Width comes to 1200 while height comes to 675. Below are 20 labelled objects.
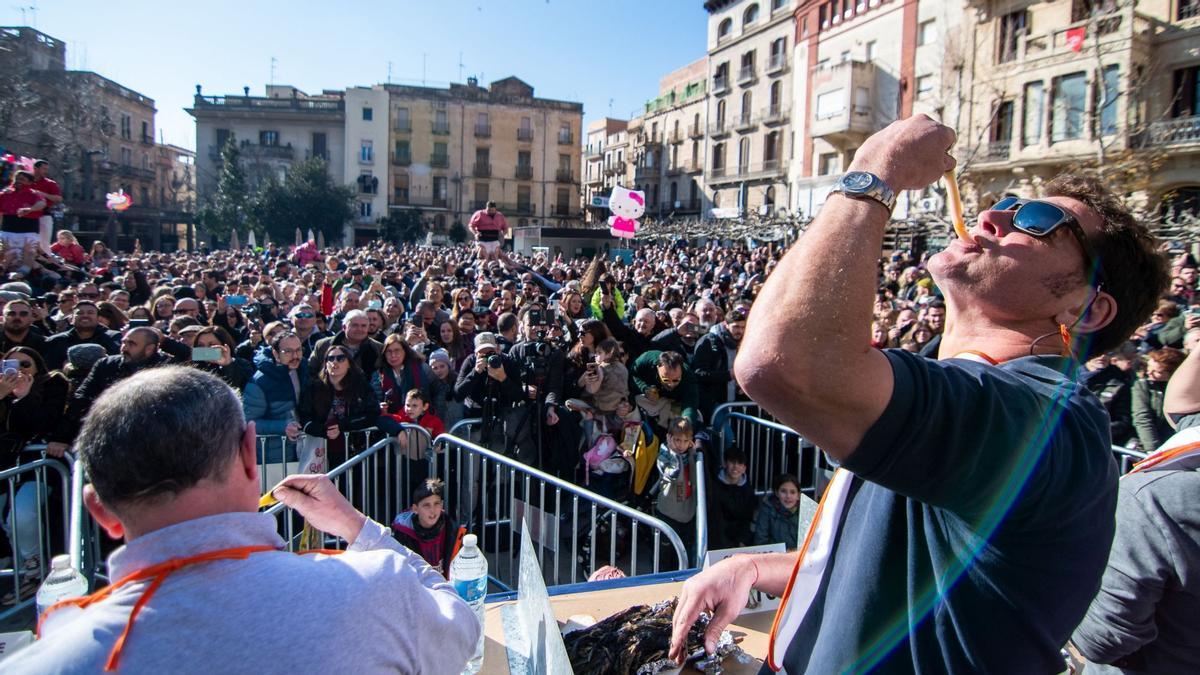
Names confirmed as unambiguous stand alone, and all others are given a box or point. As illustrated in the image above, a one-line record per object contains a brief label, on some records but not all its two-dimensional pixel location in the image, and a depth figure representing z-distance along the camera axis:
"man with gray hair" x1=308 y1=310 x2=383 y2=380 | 6.18
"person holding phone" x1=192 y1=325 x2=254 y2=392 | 5.30
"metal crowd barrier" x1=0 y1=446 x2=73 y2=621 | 4.29
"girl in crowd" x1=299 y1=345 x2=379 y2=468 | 5.22
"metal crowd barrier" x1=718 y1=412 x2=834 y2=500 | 5.89
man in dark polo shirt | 1.00
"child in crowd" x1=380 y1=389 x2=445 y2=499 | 5.12
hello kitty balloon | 15.77
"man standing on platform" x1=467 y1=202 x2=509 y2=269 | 14.02
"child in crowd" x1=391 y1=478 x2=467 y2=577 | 4.48
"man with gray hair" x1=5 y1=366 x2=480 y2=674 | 1.13
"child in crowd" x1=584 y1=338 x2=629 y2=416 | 5.91
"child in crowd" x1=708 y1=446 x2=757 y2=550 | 5.07
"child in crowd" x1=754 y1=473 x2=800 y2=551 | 4.91
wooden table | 2.14
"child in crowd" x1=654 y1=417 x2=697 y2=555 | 5.06
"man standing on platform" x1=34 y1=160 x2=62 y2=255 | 9.58
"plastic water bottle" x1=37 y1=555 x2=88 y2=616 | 2.36
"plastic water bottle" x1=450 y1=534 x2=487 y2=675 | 2.29
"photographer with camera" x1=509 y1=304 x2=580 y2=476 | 5.77
